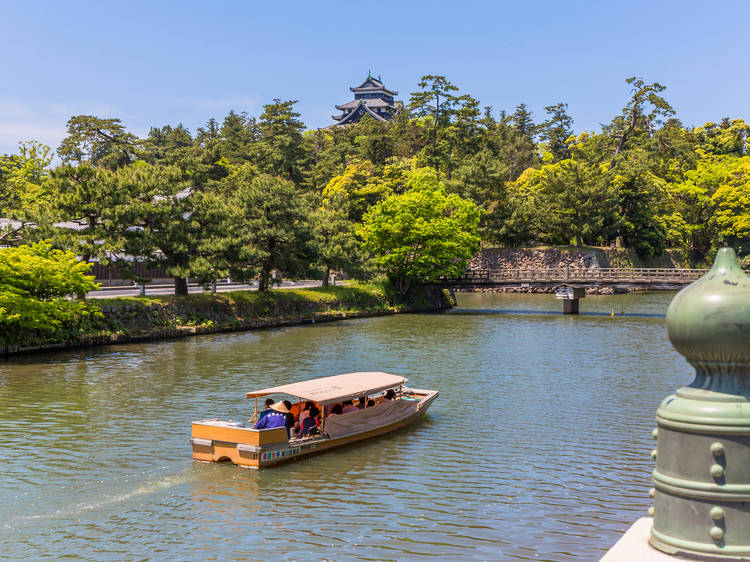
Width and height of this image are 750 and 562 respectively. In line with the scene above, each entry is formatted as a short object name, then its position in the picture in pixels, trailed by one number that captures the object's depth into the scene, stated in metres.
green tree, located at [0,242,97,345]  34.78
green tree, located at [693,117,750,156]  113.38
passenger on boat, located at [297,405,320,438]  19.73
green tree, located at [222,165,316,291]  52.84
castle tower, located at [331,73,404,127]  168.00
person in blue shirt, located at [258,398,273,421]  19.38
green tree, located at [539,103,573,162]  120.31
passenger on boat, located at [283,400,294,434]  19.05
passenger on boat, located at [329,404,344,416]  20.98
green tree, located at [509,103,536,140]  133.88
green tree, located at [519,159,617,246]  87.81
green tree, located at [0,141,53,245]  64.19
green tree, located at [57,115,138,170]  86.97
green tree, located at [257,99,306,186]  102.38
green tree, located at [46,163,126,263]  42.28
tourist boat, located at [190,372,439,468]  18.28
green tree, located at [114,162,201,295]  43.91
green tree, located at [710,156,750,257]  94.12
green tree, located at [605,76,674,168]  97.88
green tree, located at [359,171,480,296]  66.25
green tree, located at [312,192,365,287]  60.03
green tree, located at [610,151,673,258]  90.94
